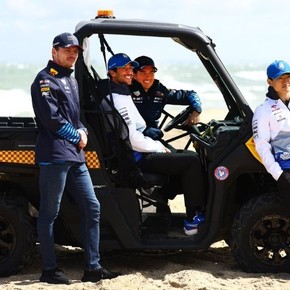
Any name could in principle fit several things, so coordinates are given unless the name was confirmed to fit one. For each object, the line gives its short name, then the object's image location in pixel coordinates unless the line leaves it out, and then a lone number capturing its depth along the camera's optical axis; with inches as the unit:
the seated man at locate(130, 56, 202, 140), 383.0
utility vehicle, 340.9
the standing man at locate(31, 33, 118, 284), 321.0
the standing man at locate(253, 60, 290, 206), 334.8
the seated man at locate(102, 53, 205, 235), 344.7
